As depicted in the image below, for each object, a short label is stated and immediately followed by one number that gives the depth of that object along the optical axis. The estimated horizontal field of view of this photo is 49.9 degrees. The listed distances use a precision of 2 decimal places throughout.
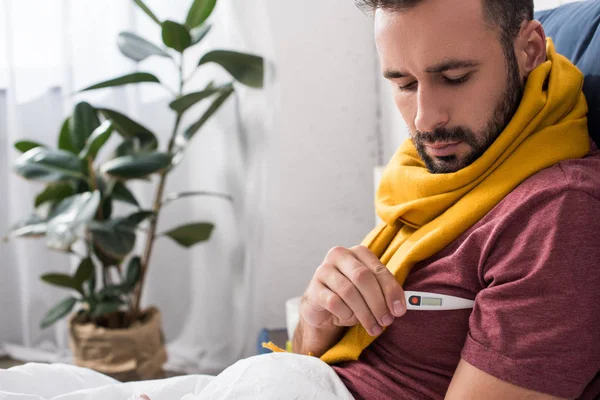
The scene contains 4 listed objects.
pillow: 0.84
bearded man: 0.66
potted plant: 1.84
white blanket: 0.79
